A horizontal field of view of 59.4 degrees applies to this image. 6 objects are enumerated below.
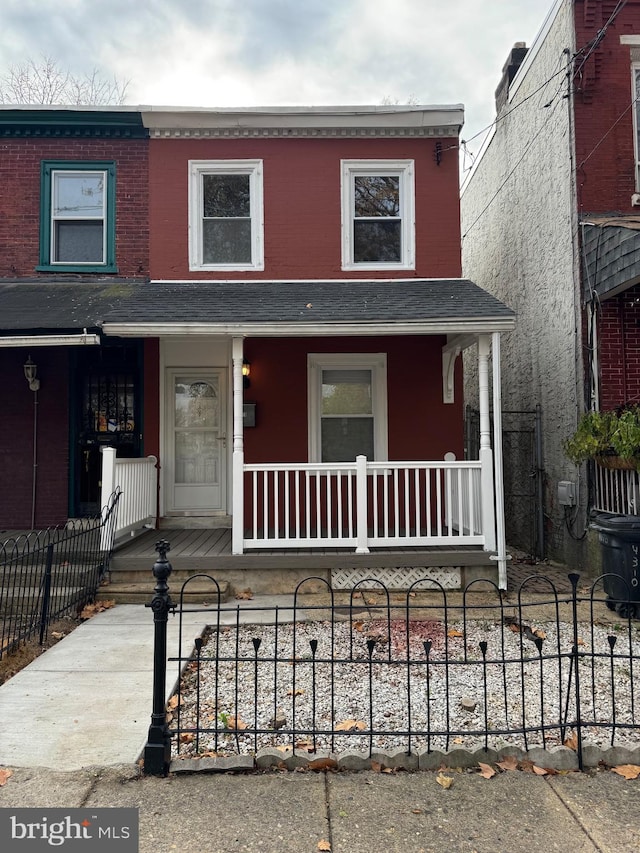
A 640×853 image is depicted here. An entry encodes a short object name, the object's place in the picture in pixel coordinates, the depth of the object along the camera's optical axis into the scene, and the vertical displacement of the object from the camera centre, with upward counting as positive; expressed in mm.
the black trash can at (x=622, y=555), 5535 -1074
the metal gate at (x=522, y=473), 8742 -401
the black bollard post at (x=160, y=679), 2910 -1217
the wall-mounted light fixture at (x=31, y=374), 7891 +1122
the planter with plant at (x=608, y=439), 6094 +106
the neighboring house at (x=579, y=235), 7289 +2955
